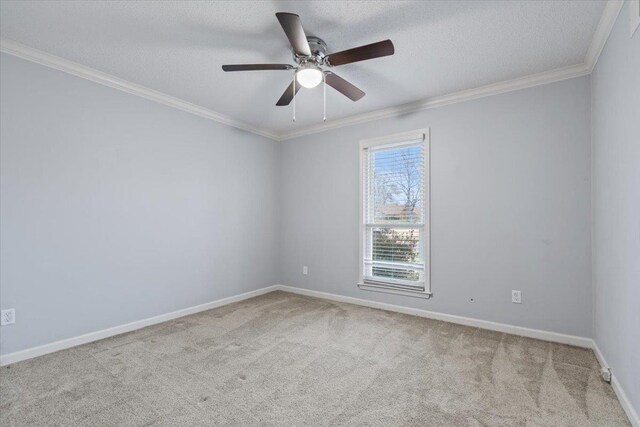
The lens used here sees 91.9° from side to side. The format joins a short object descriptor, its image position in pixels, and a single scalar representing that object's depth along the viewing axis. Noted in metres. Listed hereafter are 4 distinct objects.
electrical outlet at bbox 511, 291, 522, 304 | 3.03
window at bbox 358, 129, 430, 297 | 3.67
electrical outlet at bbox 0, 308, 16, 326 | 2.39
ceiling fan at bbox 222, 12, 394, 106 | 1.90
